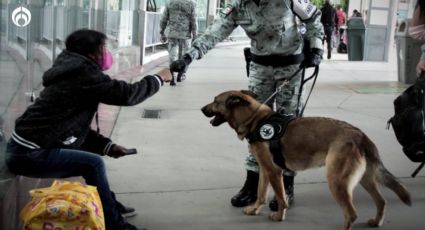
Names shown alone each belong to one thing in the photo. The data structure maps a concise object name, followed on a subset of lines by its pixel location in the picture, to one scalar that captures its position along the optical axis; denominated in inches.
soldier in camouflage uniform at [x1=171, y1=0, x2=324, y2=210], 168.6
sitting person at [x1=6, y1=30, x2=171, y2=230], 128.6
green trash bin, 687.7
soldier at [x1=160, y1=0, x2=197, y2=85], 431.5
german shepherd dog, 142.9
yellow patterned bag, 113.2
